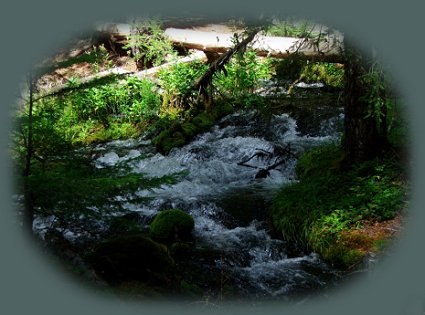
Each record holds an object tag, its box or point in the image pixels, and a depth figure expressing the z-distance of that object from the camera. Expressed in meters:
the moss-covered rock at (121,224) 4.76
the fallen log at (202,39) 13.33
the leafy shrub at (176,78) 13.02
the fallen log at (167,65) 14.32
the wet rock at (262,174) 9.12
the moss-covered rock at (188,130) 11.41
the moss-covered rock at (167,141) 10.99
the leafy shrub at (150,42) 15.02
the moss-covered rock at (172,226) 6.63
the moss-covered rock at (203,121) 11.80
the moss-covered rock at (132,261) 4.89
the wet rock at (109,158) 10.94
